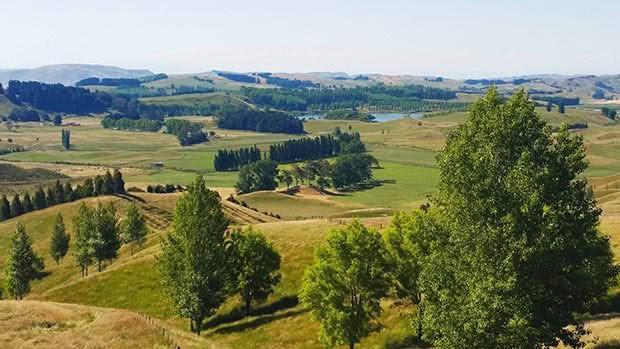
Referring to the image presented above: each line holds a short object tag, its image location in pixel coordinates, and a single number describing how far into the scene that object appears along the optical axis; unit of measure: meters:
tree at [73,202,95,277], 110.25
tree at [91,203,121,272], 110.62
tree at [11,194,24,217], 170.62
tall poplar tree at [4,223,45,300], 101.75
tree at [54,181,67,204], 167.50
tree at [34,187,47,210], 169.38
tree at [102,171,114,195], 167.50
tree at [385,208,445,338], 52.62
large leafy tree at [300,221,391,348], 54.91
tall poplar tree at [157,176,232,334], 64.25
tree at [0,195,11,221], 169.75
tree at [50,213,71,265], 123.54
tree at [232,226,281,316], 73.75
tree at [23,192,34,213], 171.62
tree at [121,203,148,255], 120.06
